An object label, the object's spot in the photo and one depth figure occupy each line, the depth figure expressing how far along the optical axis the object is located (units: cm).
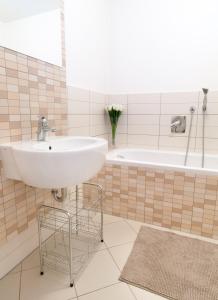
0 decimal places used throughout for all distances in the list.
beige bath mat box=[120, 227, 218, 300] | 112
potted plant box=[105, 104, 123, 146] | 236
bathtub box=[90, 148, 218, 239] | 157
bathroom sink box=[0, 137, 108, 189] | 90
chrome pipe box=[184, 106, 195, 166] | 218
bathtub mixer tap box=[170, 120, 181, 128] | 226
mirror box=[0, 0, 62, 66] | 116
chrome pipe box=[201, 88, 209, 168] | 208
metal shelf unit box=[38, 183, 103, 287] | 129
